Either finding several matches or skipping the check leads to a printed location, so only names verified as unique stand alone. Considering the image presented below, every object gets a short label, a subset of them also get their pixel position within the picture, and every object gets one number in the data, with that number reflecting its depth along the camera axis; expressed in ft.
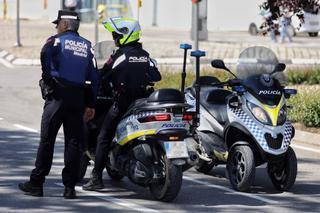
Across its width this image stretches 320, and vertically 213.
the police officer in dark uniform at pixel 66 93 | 59.88
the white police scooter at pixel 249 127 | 64.13
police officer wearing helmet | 62.85
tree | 96.84
